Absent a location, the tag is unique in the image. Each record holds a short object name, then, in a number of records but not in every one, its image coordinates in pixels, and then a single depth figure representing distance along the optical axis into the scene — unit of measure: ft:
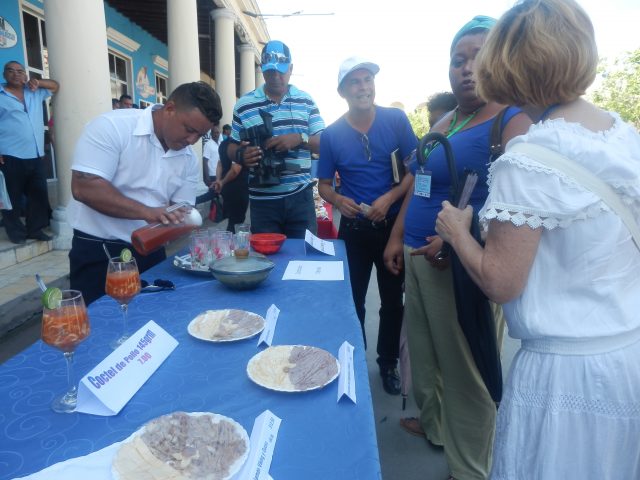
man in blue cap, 8.67
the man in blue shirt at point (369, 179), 7.94
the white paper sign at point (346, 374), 3.26
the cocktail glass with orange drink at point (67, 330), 3.17
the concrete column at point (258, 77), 53.87
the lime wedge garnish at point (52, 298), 3.11
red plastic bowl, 7.46
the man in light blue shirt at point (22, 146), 13.03
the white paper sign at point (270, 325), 4.15
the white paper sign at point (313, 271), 6.20
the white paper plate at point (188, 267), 6.13
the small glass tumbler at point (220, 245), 6.56
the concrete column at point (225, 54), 28.53
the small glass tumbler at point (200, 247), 6.46
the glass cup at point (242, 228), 7.34
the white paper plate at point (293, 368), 3.38
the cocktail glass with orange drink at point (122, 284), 4.21
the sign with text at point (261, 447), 2.50
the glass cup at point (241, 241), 6.56
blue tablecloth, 2.67
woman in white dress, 3.10
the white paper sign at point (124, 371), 3.06
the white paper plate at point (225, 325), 4.20
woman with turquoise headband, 5.29
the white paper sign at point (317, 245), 7.57
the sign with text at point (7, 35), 16.43
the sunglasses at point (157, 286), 5.45
